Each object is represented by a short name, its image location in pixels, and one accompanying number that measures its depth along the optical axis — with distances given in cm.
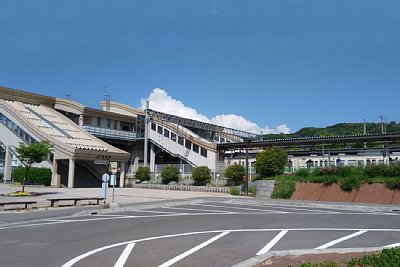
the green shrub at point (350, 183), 2767
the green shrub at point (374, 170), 2780
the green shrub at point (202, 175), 4481
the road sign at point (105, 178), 2305
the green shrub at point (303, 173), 3161
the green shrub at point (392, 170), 2702
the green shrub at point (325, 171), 3011
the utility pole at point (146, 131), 5694
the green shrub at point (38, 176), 4331
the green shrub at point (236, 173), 4248
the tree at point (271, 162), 3506
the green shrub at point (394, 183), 2578
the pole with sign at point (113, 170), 2374
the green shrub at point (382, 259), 619
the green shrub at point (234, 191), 3695
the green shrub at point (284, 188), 3097
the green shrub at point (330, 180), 2905
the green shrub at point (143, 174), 5162
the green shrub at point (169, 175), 4829
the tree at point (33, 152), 2984
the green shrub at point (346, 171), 2918
